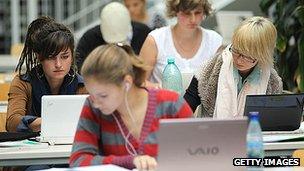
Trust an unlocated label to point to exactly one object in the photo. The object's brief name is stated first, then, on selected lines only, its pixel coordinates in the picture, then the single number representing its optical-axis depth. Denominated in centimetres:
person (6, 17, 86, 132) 715
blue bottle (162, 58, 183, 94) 786
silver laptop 466
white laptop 646
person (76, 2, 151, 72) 1117
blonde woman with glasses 720
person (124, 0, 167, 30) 1340
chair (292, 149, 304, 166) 584
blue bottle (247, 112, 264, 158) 504
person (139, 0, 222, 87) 916
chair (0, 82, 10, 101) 952
